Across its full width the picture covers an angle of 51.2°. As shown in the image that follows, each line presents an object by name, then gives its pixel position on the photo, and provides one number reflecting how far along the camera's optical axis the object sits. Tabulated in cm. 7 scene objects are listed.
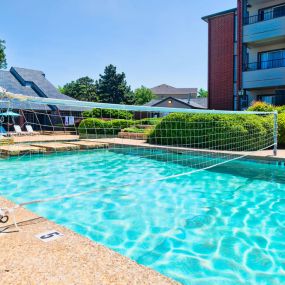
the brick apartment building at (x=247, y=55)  2089
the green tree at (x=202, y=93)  9339
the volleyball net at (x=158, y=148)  1053
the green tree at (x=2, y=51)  3415
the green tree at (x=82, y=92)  5479
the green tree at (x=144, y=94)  7431
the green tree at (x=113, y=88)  4906
